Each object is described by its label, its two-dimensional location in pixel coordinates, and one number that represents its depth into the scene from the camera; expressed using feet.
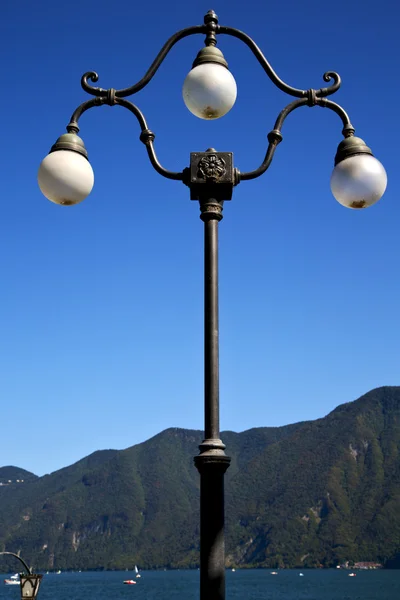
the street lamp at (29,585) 38.37
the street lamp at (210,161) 19.79
